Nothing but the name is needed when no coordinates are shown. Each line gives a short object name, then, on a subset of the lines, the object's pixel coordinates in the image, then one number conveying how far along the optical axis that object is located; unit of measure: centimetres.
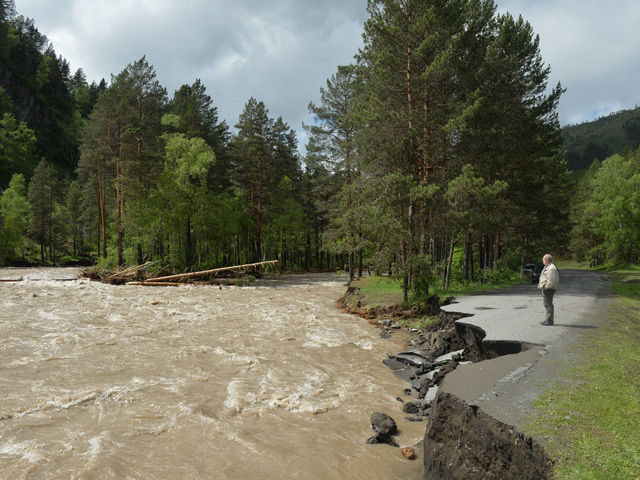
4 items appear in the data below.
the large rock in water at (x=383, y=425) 569
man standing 909
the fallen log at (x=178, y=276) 2560
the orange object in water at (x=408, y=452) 511
